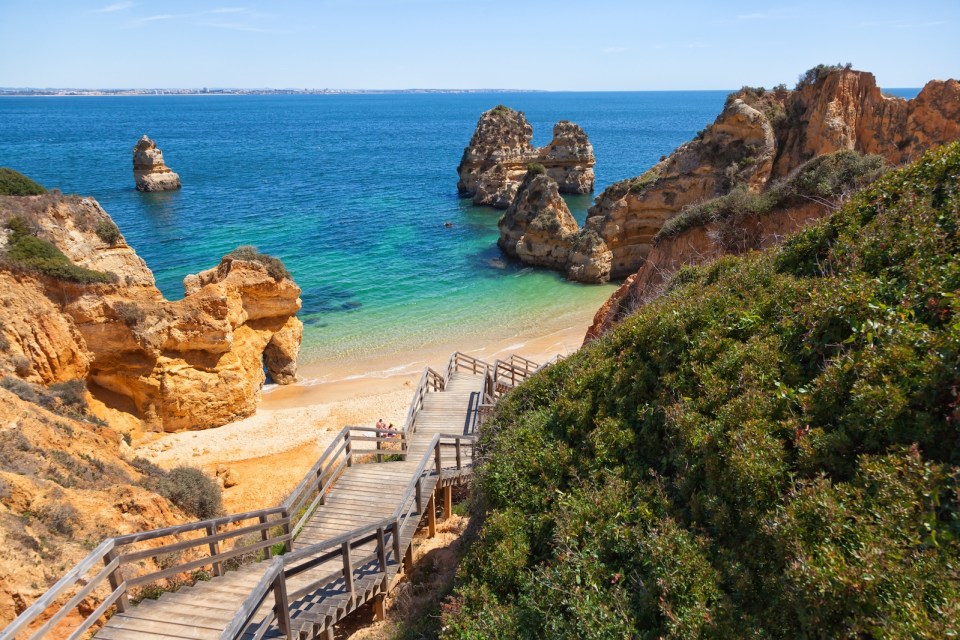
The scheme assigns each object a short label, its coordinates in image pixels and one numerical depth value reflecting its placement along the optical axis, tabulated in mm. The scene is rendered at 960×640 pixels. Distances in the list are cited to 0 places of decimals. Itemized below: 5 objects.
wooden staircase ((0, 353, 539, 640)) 6477
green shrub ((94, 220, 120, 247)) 20033
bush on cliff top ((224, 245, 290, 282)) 22984
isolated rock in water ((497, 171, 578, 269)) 40312
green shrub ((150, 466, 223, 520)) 12336
